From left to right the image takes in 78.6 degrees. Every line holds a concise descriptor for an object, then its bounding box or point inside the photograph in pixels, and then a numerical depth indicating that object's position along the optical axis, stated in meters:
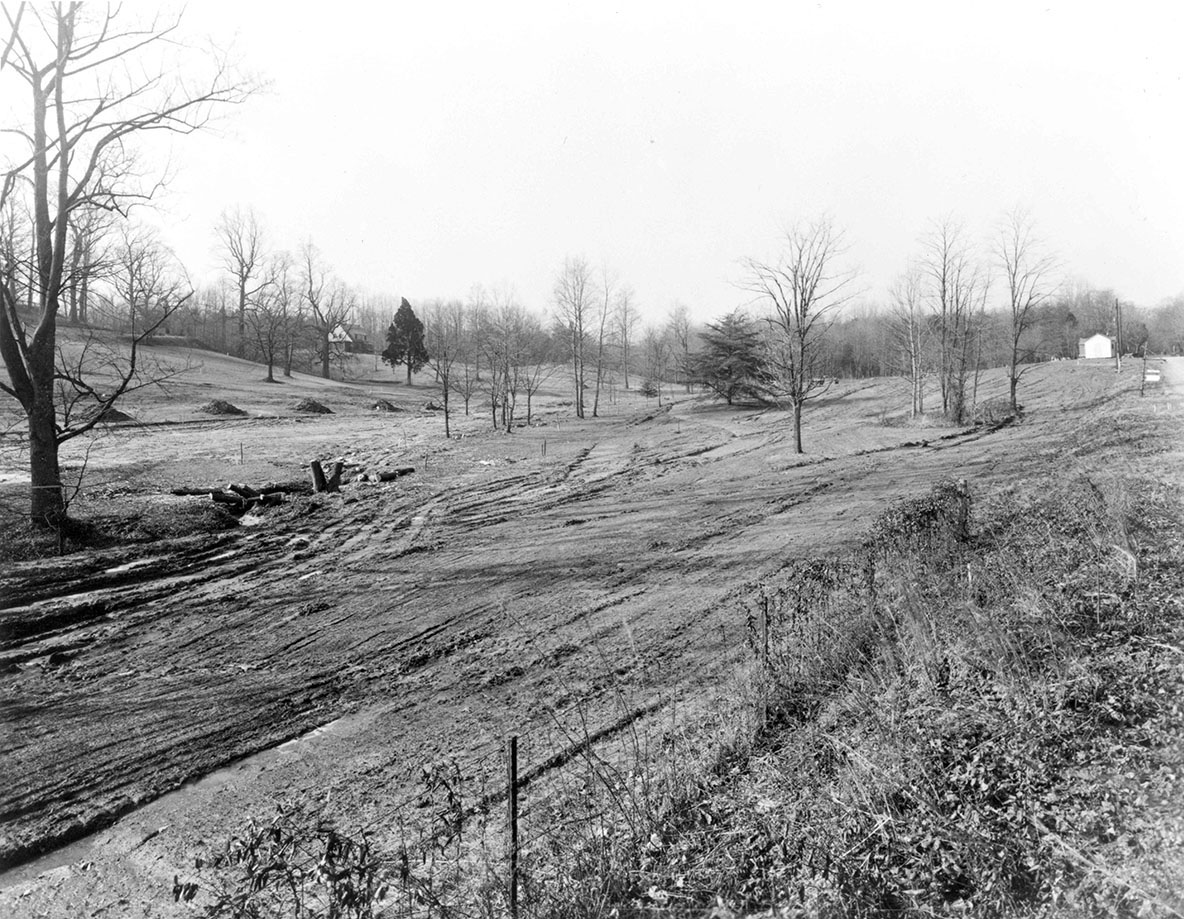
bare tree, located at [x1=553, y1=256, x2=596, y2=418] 46.28
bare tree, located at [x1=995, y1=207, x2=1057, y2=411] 33.09
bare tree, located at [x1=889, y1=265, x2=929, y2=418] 34.09
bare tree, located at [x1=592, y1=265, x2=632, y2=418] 45.39
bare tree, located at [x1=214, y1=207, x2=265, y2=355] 72.31
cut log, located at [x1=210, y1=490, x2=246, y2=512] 16.30
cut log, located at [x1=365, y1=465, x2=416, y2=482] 20.39
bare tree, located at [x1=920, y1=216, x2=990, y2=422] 31.46
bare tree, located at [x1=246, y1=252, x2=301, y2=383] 68.50
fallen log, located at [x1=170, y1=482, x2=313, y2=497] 17.39
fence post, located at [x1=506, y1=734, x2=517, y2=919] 3.78
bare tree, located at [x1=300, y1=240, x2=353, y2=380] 75.00
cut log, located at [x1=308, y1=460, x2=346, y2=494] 18.97
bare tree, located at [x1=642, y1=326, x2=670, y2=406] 59.41
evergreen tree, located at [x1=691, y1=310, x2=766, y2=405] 45.44
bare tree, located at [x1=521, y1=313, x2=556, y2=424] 47.12
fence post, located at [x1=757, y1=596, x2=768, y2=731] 5.79
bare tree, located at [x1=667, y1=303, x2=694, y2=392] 83.41
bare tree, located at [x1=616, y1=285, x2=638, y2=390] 60.56
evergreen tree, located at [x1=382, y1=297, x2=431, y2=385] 75.25
